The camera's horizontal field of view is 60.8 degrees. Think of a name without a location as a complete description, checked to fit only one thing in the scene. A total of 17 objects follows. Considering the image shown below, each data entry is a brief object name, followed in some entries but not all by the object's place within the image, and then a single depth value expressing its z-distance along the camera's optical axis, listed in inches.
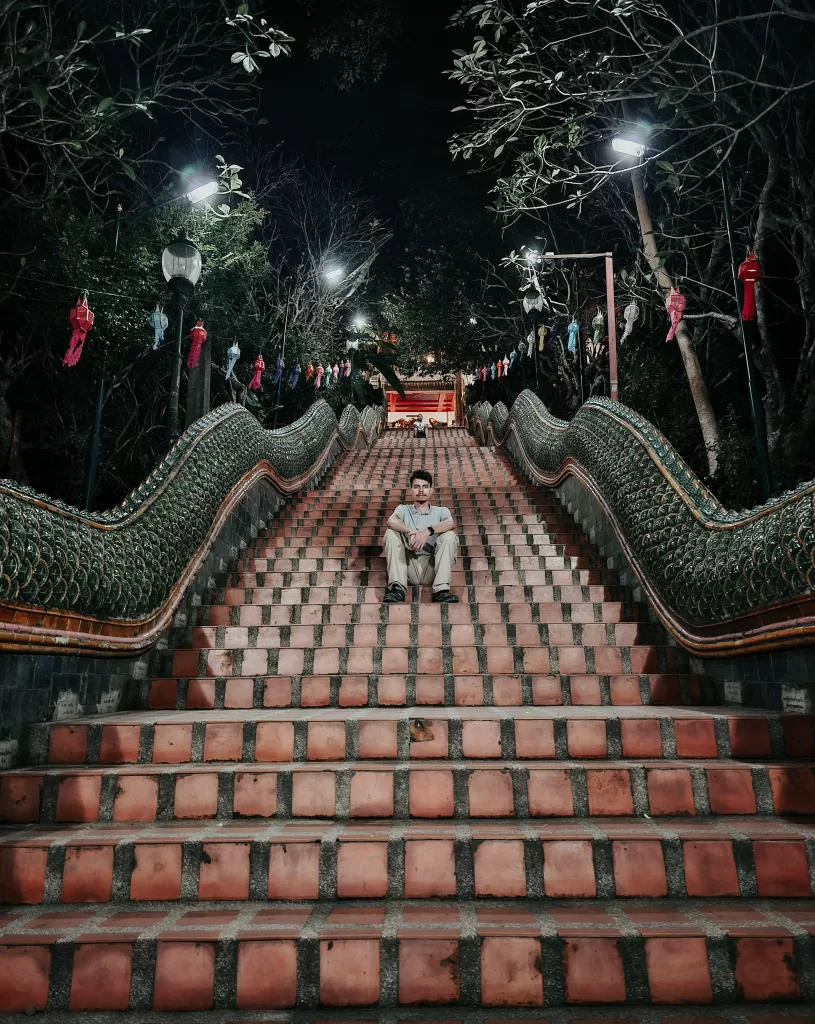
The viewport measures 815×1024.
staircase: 80.8
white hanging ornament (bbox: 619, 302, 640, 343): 489.7
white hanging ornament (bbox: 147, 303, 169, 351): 363.6
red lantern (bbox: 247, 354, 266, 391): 533.0
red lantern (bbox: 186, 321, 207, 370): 392.2
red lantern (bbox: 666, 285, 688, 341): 370.6
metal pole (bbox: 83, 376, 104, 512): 306.0
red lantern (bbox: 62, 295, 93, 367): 322.3
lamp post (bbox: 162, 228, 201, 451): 257.1
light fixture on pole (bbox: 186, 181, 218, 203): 417.3
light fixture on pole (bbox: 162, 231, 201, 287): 257.1
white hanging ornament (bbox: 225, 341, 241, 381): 465.5
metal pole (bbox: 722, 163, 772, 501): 262.2
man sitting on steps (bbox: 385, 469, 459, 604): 197.3
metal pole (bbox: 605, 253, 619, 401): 522.6
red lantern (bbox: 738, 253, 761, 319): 287.1
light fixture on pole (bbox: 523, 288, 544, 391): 440.1
